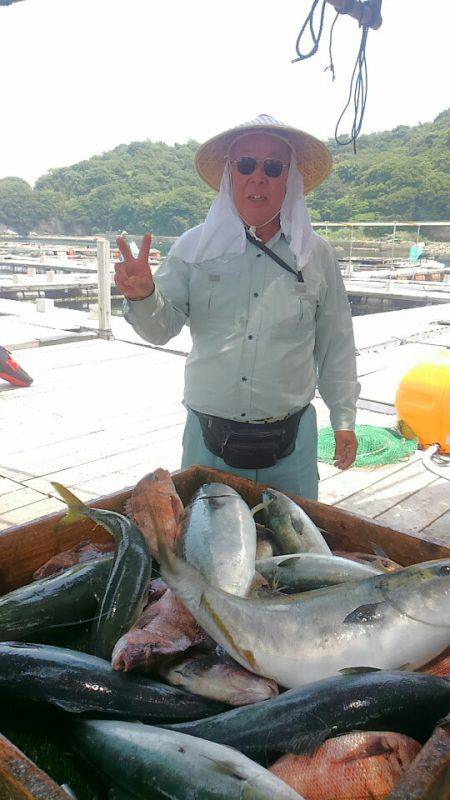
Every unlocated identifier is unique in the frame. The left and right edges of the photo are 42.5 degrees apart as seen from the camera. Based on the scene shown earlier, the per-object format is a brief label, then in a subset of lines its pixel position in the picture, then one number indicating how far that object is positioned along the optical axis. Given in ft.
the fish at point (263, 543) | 7.12
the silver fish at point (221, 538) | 6.00
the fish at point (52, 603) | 5.55
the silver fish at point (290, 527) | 6.94
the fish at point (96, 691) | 4.59
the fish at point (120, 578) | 5.42
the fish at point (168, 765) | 3.65
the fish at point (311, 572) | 6.09
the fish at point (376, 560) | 6.52
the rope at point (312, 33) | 8.88
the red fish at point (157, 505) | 6.95
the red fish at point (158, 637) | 4.79
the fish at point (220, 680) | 4.69
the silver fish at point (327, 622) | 4.85
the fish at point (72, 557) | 6.67
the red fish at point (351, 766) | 3.83
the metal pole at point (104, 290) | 36.14
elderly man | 8.95
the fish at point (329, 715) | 4.15
